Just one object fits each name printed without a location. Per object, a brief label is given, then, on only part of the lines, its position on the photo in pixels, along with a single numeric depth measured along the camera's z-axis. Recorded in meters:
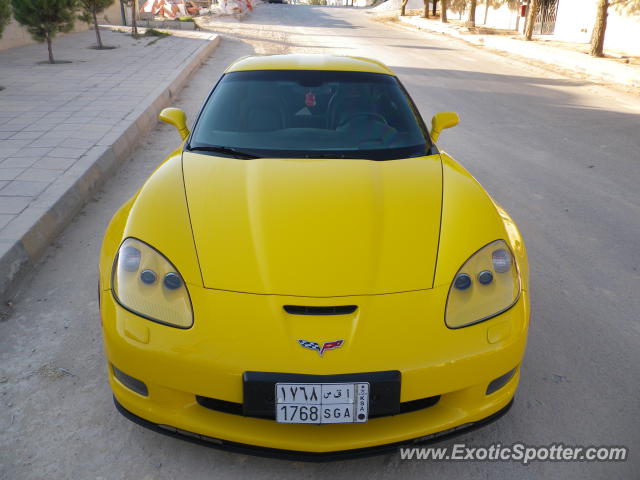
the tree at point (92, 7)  14.64
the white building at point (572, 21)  18.98
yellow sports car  1.90
